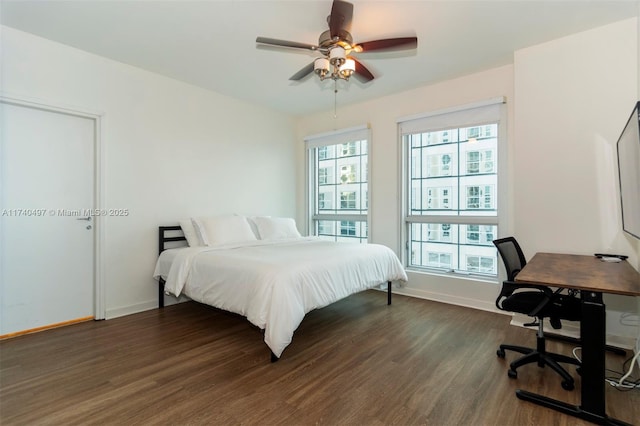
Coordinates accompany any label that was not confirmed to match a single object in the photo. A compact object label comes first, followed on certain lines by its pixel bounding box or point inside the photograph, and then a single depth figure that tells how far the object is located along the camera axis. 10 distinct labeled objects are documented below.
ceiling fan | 2.18
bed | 2.35
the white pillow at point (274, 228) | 4.22
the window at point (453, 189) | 3.68
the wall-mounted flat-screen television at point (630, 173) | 1.84
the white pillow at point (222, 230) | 3.70
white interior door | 2.82
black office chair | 2.13
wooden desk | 1.69
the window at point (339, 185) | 4.84
